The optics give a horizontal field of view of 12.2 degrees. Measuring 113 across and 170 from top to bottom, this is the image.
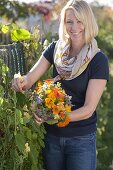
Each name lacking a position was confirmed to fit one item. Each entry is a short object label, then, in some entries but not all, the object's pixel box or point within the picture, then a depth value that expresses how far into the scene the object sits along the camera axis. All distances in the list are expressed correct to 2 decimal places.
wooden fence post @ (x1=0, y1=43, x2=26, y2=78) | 3.65
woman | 3.19
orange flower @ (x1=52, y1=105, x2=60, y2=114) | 2.99
